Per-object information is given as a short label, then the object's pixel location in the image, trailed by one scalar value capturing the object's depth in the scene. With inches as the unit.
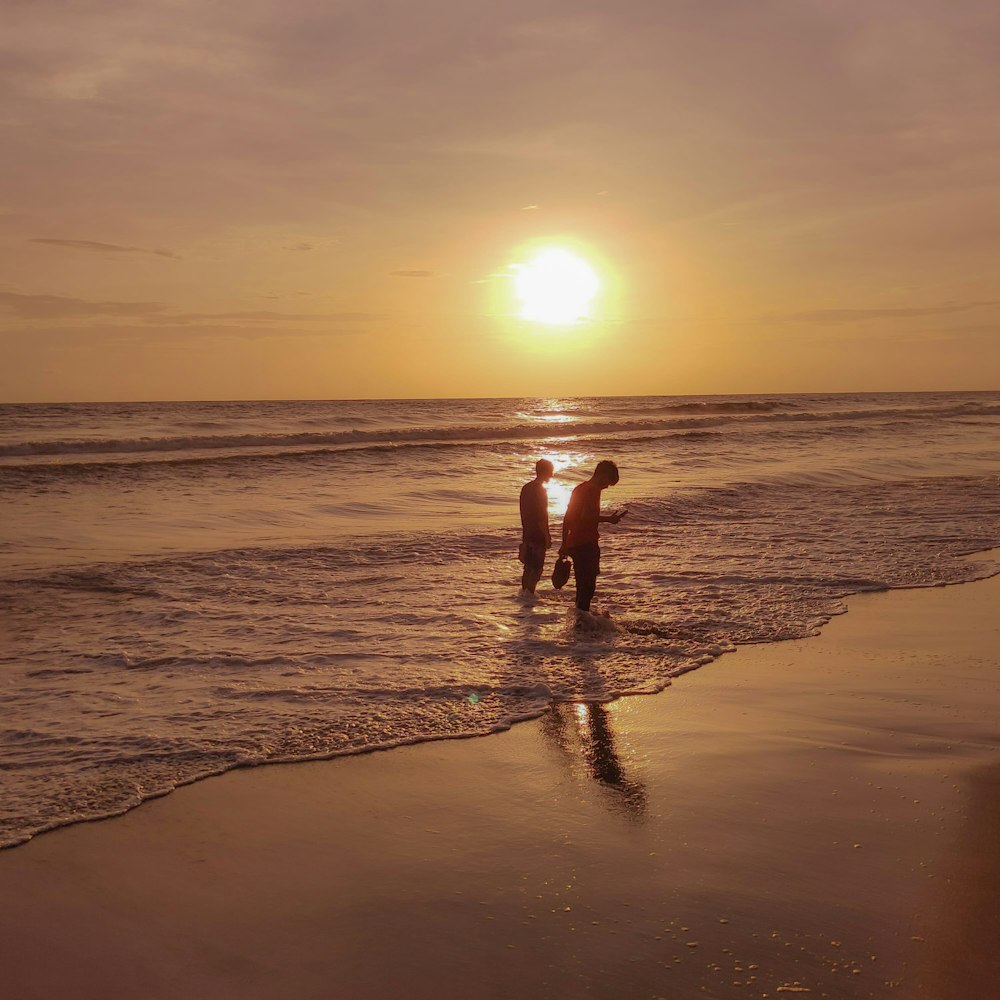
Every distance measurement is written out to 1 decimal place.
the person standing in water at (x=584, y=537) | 379.9
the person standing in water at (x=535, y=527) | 440.5
